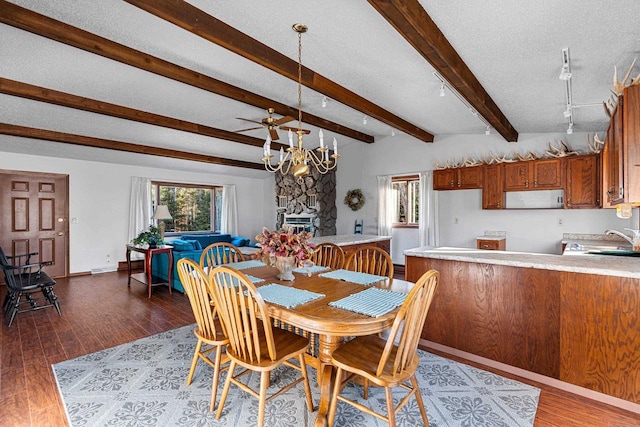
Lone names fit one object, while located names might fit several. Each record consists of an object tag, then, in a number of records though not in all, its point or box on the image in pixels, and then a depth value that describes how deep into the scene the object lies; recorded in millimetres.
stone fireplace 7602
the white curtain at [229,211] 8266
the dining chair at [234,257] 3110
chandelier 2793
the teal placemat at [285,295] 1837
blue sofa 4762
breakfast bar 2045
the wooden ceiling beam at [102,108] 3467
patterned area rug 1911
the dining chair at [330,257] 3418
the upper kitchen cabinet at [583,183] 4449
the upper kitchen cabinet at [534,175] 4703
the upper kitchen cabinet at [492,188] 5273
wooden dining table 1571
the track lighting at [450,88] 3078
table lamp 5936
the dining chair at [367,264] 2823
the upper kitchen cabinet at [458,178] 5520
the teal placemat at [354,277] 2343
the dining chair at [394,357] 1519
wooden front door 5332
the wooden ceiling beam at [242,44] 2191
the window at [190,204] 7465
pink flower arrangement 2244
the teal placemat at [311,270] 2659
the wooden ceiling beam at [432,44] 1933
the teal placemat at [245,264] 2865
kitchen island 4619
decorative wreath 7340
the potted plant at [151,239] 4980
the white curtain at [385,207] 6918
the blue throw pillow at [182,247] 5016
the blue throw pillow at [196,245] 5905
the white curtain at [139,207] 6668
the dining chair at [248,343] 1663
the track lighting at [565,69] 2424
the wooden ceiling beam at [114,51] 2354
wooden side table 4670
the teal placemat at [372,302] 1698
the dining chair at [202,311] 1936
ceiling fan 3716
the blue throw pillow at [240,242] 7423
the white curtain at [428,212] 6242
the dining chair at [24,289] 3420
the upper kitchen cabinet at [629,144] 1872
